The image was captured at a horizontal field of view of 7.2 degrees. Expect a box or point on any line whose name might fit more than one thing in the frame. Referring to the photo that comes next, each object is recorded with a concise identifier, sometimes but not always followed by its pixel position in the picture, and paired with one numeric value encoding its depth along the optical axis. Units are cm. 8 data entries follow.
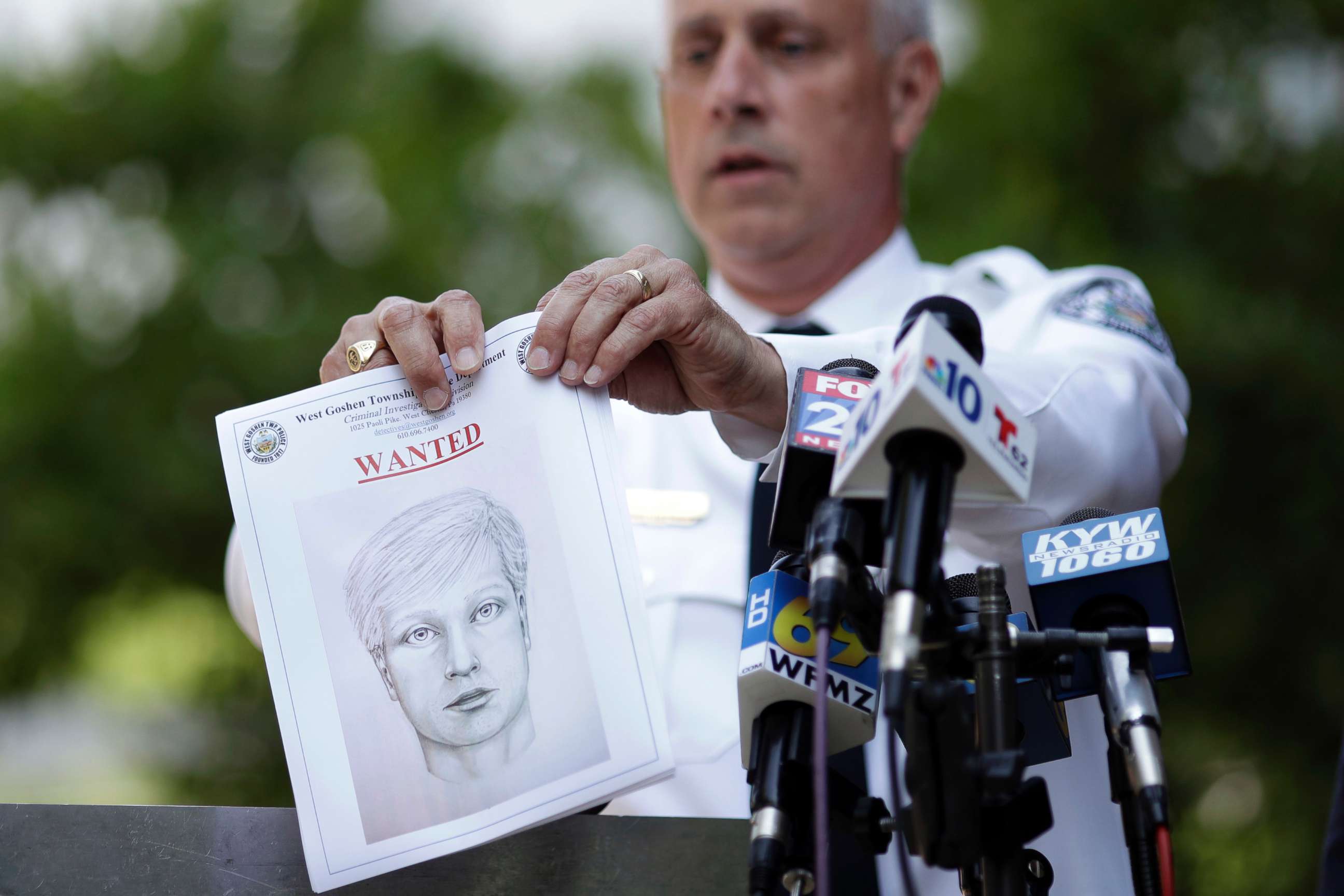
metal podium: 607
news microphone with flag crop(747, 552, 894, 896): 594
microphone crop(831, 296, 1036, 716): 586
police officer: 618
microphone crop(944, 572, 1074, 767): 603
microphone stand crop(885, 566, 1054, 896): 588
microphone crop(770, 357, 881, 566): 596
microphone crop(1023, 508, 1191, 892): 593
